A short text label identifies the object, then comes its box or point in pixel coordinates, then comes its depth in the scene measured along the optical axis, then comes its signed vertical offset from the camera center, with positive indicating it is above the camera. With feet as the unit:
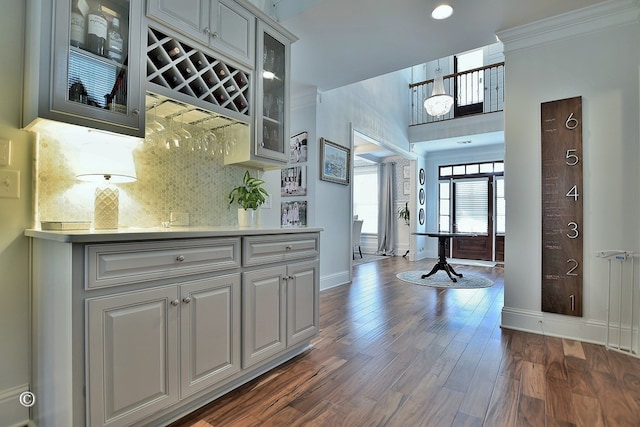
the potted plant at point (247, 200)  7.81 +0.31
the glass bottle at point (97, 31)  5.00 +2.79
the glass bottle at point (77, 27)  4.81 +2.75
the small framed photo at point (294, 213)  14.62 +0.01
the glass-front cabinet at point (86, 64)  4.57 +2.21
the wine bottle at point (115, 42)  5.21 +2.72
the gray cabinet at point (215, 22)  5.82 +3.68
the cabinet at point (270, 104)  7.54 +2.66
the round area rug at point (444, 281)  15.38 -3.34
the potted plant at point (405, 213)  27.07 +0.07
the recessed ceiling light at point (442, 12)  8.32 +5.24
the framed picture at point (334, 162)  14.67 +2.41
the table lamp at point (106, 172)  5.28 +0.65
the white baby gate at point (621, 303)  7.97 -2.18
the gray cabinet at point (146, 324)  4.08 -1.66
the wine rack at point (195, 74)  5.77 +2.71
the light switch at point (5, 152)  4.99 +0.91
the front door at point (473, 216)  24.14 -0.12
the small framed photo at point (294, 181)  14.67 +1.45
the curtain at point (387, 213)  27.73 +0.07
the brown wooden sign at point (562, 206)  8.70 +0.24
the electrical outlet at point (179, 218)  6.81 -0.12
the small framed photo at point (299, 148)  14.60 +2.95
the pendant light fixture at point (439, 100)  16.66 +5.85
